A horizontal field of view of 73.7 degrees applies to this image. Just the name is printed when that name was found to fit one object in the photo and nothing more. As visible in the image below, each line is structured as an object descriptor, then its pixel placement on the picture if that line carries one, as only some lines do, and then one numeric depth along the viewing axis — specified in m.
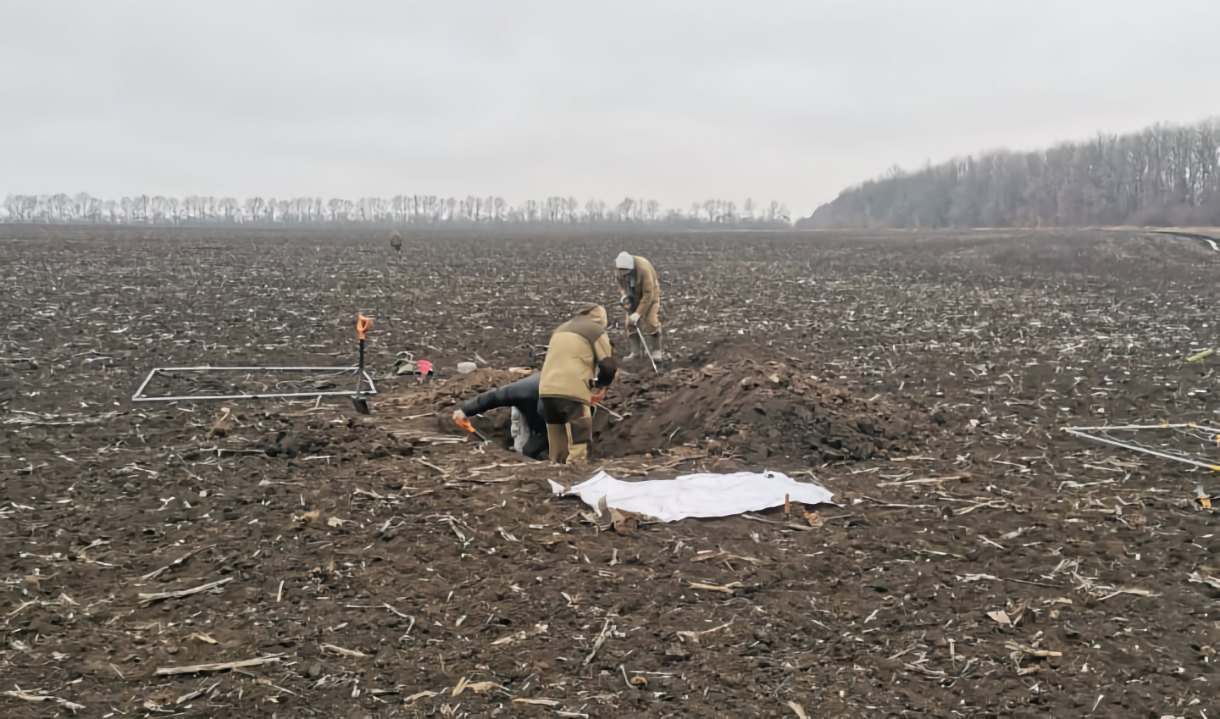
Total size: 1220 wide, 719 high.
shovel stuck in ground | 8.24
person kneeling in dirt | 7.35
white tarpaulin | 5.91
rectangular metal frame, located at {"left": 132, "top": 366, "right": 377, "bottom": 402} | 8.45
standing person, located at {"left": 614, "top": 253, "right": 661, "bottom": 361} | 11.45
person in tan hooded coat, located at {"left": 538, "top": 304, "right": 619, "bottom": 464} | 7.04
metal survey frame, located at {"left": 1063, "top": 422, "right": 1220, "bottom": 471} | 6.75
